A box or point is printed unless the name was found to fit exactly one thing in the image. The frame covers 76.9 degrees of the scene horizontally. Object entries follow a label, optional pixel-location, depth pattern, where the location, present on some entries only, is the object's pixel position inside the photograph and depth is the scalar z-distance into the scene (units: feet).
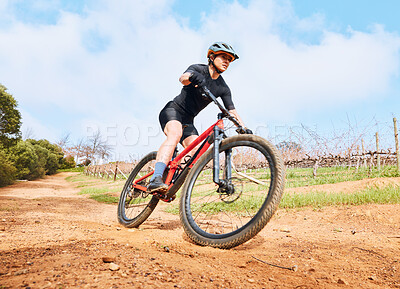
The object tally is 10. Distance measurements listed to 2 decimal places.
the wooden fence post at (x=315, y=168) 50.93
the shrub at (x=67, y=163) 166.30
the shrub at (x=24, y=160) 60.03
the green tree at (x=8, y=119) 49.60
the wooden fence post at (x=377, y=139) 54.87
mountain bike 7.42
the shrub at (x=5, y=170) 46.96
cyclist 10.63
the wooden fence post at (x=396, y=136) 40.93
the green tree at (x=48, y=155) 96.43
